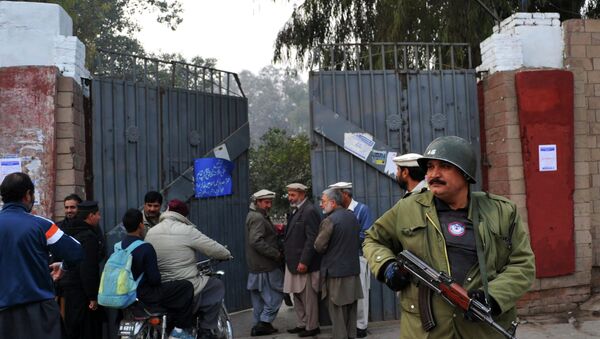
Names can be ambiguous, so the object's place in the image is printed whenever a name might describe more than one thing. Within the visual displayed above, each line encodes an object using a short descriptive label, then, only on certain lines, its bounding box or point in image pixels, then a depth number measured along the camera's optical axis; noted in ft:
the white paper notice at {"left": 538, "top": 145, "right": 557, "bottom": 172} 20.74
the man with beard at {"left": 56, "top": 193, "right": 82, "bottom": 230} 17.20
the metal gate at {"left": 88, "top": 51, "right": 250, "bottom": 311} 20.18
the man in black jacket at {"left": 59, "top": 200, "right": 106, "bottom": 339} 16.30
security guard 8.58
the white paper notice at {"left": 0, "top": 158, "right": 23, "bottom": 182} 17.90
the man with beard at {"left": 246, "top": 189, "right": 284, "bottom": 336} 21.15
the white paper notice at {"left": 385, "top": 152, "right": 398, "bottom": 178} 21.79
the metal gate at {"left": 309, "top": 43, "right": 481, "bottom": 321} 21.72
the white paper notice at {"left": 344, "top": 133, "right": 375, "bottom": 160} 21.68
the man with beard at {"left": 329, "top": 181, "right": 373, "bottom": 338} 19.84
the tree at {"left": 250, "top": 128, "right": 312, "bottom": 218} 41.39
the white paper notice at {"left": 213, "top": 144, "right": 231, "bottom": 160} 23.68
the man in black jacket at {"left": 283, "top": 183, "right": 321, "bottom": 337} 20.15
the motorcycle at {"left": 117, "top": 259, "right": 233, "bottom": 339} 14.98
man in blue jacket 11.27
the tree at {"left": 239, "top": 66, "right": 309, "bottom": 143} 235.61
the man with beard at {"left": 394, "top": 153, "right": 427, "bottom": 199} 14.26
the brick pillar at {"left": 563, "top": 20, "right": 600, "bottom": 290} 21.08
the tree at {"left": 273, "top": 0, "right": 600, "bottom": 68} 28.66
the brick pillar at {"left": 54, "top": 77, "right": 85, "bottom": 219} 18.22
